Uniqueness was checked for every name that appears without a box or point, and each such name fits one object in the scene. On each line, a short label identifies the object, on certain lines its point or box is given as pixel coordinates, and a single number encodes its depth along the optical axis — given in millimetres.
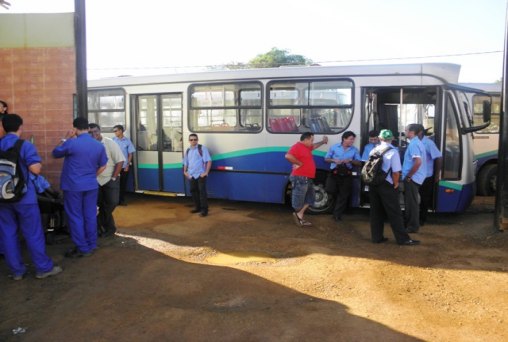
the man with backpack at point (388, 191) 6602
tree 32719
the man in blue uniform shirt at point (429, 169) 7559
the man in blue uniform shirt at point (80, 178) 5875
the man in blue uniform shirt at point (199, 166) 9078
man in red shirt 7852
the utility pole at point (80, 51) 6805
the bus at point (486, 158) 11391
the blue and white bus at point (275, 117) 8086
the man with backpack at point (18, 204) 4969
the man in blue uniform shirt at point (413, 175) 7164
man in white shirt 6875
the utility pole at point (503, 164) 7340
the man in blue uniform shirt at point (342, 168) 8219
